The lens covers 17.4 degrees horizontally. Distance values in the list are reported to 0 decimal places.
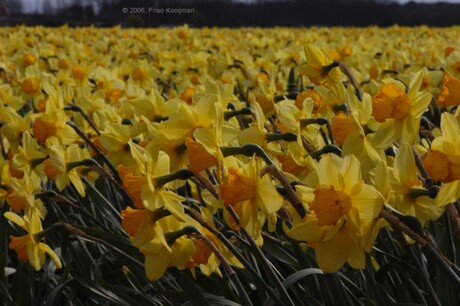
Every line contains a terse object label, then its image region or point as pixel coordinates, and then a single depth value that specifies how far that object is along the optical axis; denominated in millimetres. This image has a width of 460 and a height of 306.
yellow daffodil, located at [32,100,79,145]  1875
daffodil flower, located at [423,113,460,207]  1301
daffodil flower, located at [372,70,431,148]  1458
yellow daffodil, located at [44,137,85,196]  1721
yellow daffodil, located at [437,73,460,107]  1458
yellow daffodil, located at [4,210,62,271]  1657
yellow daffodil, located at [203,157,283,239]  1369
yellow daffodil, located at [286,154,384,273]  1299
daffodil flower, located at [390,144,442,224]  1343
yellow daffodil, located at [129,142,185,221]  1403
